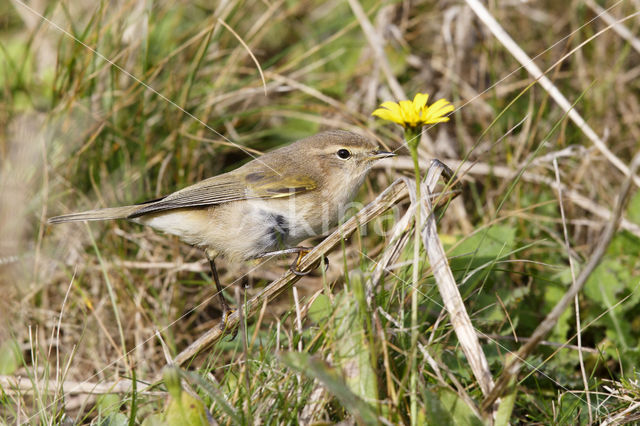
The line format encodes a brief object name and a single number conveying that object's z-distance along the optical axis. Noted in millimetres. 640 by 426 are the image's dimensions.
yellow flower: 4230
